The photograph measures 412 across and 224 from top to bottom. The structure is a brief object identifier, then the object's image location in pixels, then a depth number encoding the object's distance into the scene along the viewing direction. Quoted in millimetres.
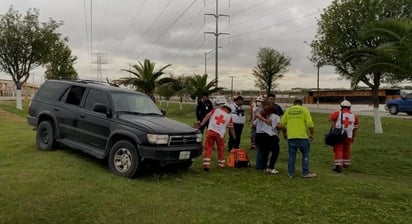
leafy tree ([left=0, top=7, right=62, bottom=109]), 32000
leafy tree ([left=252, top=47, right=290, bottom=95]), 50875
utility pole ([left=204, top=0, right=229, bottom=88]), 40906
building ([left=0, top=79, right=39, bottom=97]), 97275
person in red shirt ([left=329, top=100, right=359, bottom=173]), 10094
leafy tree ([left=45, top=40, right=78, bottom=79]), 35875
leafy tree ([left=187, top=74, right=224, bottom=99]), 36469
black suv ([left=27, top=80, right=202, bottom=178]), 8141
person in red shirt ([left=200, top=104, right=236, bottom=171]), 9484
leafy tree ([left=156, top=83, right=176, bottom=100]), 55331
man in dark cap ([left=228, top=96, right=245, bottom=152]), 12010
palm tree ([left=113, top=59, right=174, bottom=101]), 25969
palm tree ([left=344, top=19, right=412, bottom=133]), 10992
